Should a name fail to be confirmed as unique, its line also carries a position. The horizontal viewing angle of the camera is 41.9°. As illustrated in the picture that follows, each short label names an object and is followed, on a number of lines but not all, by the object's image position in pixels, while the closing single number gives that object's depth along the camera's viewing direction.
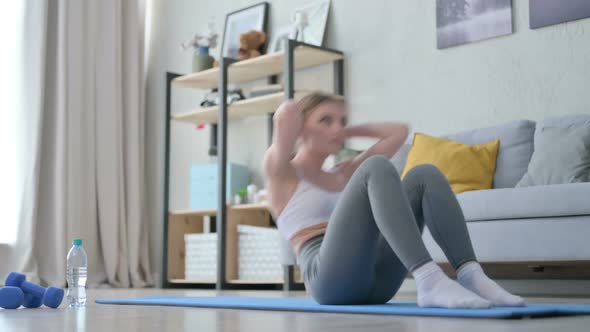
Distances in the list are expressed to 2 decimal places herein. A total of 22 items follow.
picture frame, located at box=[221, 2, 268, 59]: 5.34
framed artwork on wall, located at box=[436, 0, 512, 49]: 4.07
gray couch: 2.94
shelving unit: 4.70
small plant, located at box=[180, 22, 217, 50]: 5.51
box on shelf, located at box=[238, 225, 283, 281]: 4.66
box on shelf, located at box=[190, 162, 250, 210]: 5.18
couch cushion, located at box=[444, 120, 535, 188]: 3.66
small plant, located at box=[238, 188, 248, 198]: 5.06
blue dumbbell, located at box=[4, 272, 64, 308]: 2.43
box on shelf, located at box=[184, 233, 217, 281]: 5.03
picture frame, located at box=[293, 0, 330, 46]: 4.85
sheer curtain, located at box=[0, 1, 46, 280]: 5.25
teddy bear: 5.11
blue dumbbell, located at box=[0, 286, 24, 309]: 2.36
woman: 1.75
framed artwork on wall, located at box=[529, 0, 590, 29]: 3.77
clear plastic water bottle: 2.56
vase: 5.42
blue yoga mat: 1.61
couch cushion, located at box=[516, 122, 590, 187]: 3.28
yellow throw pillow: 3.66
